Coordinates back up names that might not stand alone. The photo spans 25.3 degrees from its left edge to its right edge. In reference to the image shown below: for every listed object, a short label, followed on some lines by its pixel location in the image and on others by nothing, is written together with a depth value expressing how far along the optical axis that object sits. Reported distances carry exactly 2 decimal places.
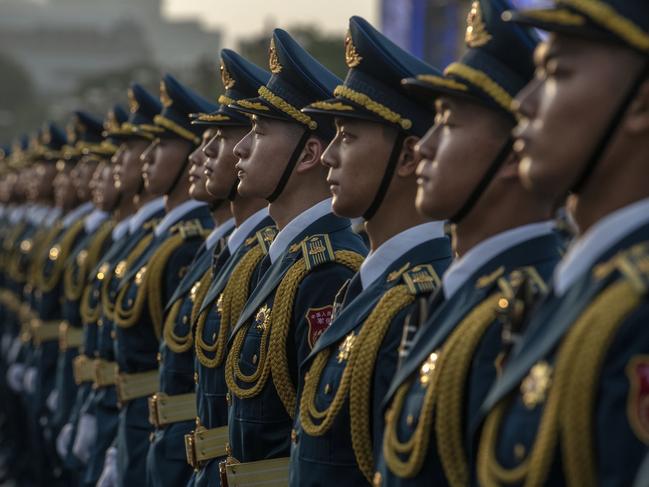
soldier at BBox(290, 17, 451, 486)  4.07
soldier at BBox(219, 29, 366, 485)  4.93
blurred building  106.62
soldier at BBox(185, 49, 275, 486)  5.57
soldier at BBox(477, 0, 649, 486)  2.67
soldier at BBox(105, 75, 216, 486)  7.00
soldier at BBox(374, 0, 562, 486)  3.36
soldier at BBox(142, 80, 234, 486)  6.23
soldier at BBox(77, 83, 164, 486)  7.84
